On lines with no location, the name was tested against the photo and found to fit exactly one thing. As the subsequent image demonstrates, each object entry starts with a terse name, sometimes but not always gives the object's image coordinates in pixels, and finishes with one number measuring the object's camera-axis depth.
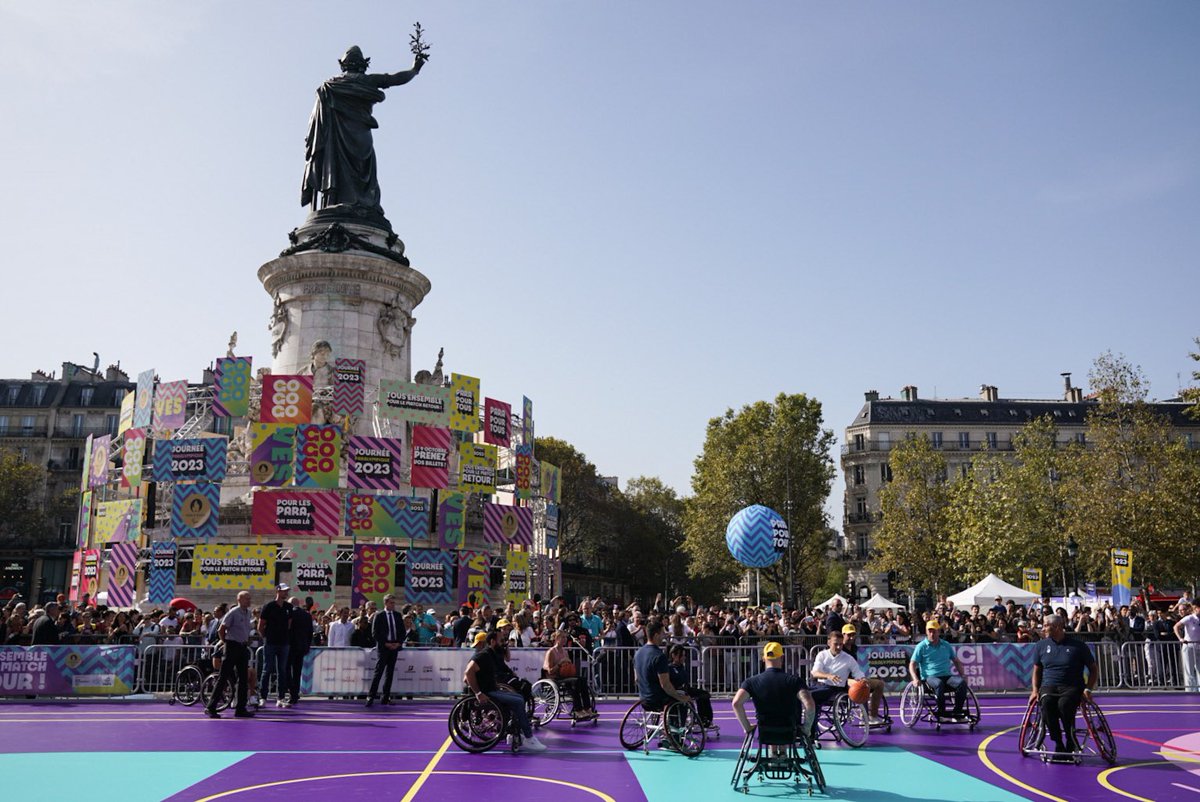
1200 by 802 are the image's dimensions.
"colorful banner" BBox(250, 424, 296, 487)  29.36
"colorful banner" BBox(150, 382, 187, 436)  30.92
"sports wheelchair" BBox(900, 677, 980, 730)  14.18
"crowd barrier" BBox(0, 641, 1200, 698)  18.42
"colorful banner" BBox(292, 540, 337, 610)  28.50
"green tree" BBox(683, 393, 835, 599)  58.62
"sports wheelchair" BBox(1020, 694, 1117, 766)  11.32
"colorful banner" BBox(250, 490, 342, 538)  28.77
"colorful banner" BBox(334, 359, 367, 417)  30.56
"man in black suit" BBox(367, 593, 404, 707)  16.97
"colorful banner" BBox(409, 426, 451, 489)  30.64
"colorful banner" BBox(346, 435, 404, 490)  29.83
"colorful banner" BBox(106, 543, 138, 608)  29.38
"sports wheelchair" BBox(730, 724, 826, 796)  9.90
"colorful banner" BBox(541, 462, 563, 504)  37.44
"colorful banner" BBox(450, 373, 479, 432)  32.44
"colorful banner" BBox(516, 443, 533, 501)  34.28
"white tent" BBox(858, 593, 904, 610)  39.34
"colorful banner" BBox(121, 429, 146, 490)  30.81
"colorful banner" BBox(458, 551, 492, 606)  30.55
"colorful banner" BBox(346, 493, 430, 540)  29.30
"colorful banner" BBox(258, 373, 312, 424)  29.80
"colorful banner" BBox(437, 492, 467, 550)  30.70
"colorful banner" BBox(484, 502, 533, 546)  32.56
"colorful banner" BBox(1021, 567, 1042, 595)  36.88
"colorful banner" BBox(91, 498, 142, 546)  30.14
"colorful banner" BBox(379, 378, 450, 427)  31.28
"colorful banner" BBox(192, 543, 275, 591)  28.52
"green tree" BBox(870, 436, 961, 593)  54.25
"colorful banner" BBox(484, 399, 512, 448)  33.56
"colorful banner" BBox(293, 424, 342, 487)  29.39
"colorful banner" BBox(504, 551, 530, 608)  32.66
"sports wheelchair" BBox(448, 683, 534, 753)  12.16
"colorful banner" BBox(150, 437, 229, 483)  29.53
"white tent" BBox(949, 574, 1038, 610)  34.19
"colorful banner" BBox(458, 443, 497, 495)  31.98
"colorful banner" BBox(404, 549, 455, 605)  29.41
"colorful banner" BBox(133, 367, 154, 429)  31.45
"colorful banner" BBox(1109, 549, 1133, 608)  28.61
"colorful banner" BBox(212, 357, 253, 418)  30.41
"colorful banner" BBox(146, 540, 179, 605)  28.36
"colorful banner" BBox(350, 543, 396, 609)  28.91
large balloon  22.50
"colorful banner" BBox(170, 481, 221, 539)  29.14
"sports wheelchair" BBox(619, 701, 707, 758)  12.20
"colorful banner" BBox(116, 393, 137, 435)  33.12
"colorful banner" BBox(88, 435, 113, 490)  33.69
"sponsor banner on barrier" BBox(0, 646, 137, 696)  18.41
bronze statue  36.00
